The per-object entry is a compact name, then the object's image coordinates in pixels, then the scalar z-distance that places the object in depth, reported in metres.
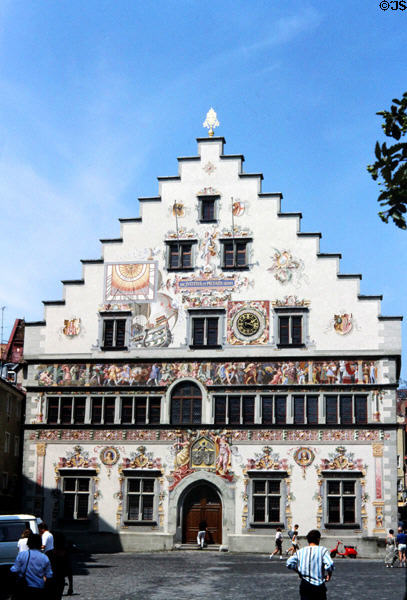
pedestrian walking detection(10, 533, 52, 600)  12.63
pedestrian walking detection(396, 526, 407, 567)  31.33
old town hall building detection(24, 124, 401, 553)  37.16
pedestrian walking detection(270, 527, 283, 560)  34.88
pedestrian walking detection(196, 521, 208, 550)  37.31
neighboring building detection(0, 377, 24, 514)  40.94
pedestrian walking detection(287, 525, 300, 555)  34.59
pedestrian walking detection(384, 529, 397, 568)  30.88
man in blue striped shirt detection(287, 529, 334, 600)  11.94
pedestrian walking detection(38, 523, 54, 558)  19.31
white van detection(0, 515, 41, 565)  20.86
